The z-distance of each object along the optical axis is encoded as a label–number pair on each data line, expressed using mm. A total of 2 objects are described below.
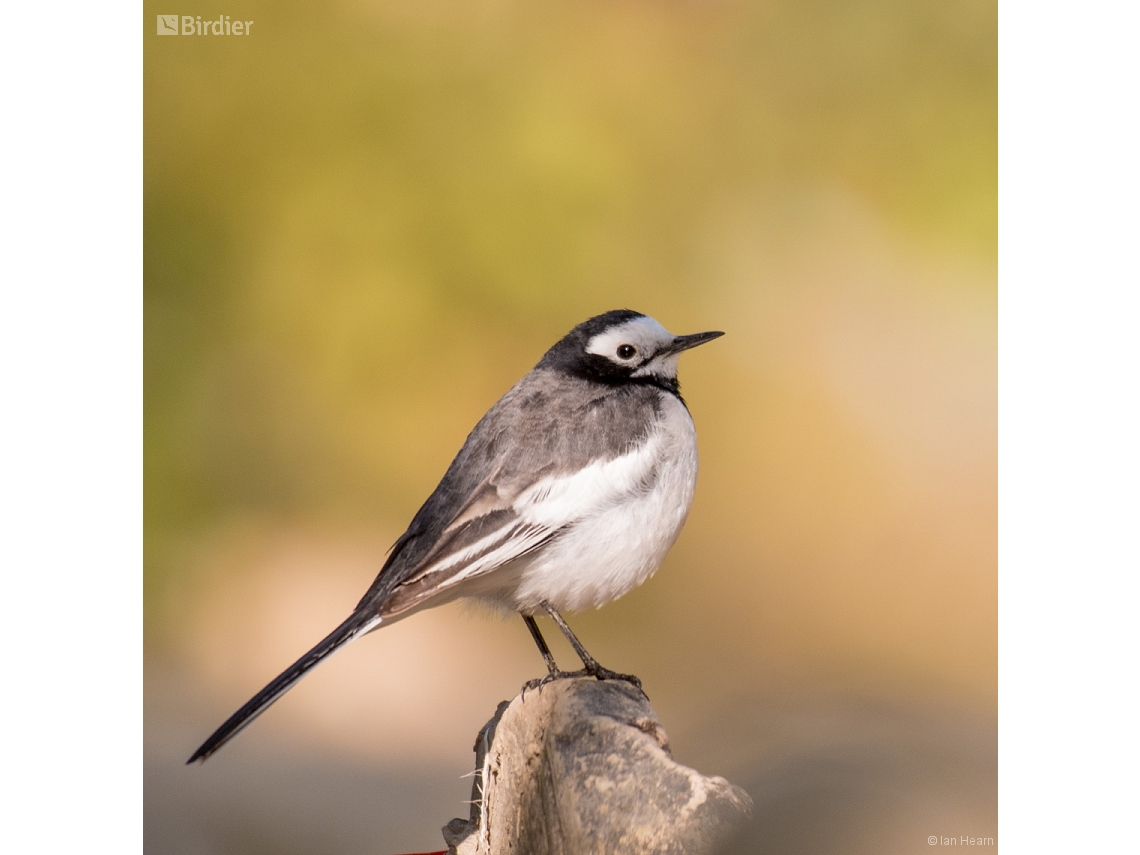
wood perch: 5051
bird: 6098
